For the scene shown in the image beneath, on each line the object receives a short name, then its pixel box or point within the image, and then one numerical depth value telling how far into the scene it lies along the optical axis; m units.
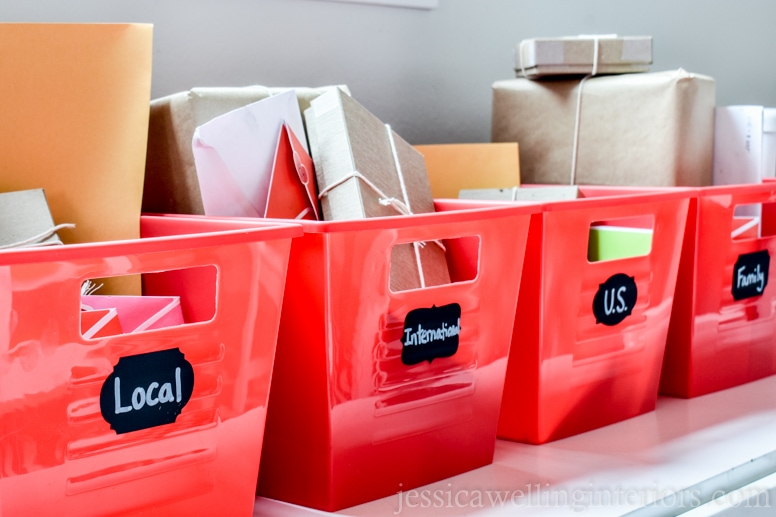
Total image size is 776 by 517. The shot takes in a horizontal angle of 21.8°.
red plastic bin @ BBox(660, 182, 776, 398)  1.30
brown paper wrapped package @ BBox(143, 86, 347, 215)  1.21
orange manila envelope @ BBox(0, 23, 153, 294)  1.16
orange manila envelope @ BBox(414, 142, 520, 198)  1.43
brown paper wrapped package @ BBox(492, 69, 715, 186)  1.38
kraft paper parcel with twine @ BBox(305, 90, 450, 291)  1.18
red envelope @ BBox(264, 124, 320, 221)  1.18
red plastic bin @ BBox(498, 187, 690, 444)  1.18
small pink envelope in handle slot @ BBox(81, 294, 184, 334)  1.09
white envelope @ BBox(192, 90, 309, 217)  1.16
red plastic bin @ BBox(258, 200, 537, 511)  1.07
